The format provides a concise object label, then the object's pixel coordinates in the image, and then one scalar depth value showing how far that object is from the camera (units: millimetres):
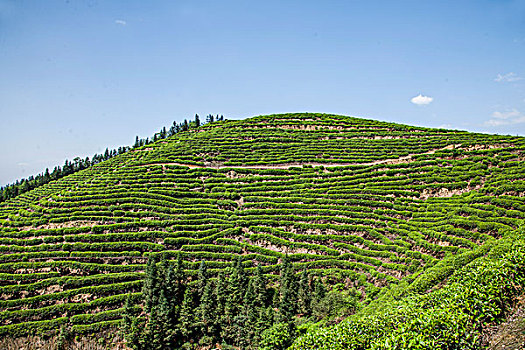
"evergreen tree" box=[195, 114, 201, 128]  93100
